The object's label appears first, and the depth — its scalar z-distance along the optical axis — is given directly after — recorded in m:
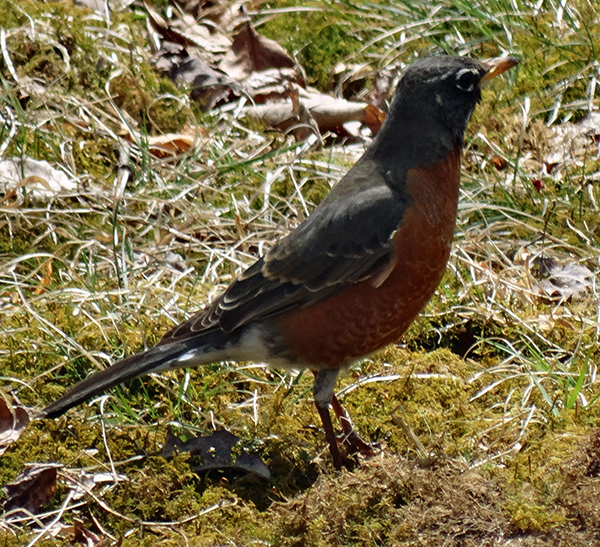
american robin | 7.24
